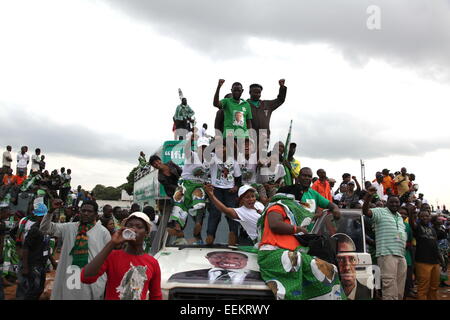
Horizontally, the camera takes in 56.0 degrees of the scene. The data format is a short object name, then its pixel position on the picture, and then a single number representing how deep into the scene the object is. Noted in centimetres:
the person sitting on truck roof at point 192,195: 486
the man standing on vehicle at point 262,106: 709
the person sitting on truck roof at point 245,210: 446
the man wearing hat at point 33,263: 618
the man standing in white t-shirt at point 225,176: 547
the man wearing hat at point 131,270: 283
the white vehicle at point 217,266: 353
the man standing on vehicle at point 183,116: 1566
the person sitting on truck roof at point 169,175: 508
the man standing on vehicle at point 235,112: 638
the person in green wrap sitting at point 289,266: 358
